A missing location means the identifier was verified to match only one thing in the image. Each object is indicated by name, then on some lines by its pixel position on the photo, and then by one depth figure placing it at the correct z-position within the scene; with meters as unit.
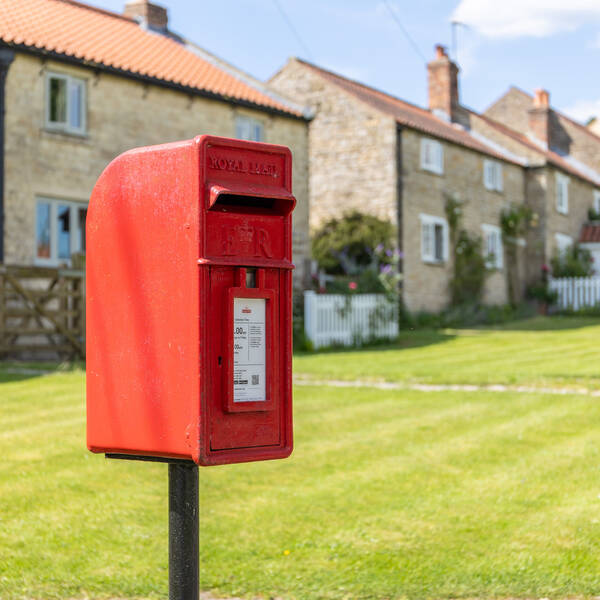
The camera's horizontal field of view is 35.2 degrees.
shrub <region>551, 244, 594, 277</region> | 34.59
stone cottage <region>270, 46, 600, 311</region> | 26.92
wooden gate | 15.30
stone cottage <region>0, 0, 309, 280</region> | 17.69
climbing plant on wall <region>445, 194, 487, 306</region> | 29.50
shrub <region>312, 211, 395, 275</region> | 25.88
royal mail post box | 2.91
